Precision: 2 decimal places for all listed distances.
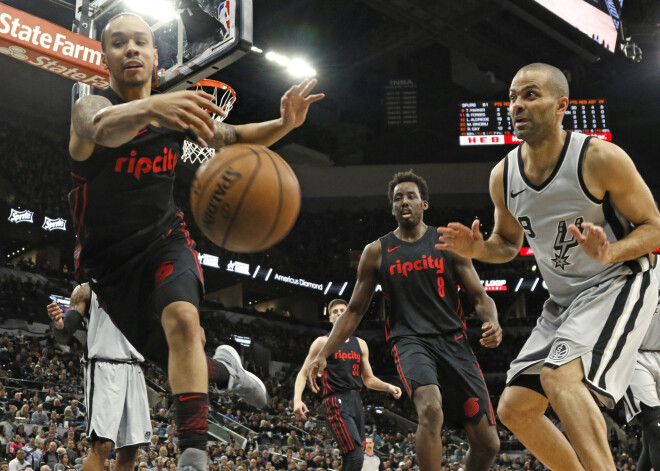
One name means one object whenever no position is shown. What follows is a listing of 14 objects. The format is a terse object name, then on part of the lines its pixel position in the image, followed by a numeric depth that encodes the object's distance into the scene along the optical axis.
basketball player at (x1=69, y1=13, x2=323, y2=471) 3.27
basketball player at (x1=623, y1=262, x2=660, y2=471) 5.02
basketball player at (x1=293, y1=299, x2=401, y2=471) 7.89
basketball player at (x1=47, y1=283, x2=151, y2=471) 5.28
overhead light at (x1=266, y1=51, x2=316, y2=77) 19.95
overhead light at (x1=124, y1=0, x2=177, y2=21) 7.31
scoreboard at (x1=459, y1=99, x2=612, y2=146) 18.88
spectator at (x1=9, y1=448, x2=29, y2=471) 10.48
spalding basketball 3.42
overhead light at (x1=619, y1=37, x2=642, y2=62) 13.84
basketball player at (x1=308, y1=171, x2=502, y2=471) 4.89
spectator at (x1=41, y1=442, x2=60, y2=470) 10.94
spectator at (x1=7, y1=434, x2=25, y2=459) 11.27
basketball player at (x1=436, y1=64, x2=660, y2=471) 3.35
